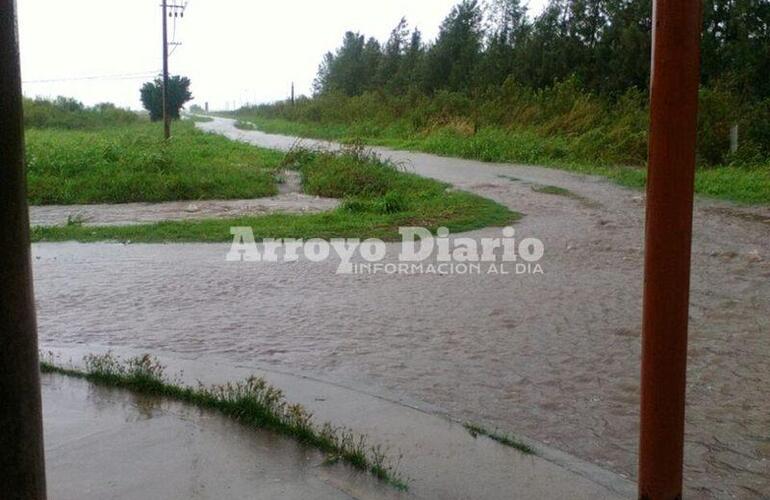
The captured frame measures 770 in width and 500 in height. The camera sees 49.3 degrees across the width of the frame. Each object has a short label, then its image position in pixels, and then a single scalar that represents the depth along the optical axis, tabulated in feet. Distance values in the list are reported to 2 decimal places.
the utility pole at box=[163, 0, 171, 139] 108.49
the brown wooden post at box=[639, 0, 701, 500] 8.50
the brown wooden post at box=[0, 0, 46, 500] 6.77
